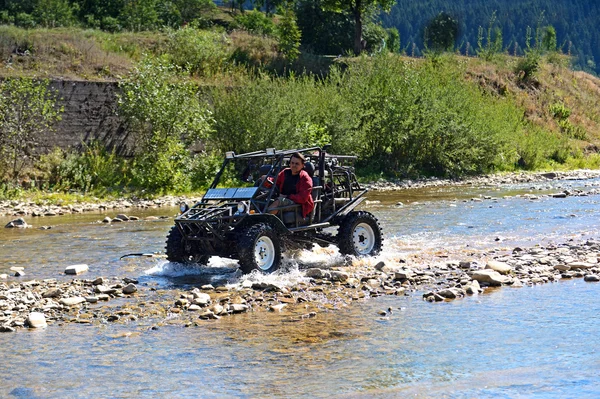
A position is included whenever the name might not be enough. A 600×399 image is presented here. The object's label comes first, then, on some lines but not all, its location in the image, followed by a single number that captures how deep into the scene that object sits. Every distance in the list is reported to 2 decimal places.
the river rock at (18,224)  22.24
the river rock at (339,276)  13.29
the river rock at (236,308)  11.47
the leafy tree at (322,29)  57.53
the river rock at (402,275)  13.16
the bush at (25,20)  50.95
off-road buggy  13.56
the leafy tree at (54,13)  52.25
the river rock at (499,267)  13.51
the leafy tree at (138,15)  54.59
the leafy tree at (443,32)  75.88
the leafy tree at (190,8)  68.25
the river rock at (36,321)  10.86
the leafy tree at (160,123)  30.61
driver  14.36
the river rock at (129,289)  12.81
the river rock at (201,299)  11.85
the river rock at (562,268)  13.77
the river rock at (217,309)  11.36
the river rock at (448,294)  12.04
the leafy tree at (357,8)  54.16
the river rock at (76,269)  14.61
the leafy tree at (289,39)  51.28
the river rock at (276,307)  11.53
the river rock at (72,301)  11.95
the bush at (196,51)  41.59
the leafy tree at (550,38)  80.76
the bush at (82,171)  29.50
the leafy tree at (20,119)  28.89
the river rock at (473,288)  12.26
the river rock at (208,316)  11.20
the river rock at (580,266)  13.92
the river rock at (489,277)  12.84
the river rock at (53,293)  12.52
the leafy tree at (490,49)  61.06
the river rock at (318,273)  13.57
